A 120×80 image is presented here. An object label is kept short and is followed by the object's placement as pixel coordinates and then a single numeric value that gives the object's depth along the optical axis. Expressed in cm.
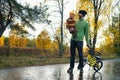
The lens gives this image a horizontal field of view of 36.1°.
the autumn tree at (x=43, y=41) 3379
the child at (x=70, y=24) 603
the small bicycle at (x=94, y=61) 740
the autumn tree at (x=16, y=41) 3520
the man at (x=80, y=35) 616
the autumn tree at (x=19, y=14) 1213
